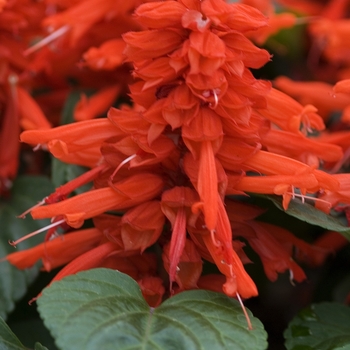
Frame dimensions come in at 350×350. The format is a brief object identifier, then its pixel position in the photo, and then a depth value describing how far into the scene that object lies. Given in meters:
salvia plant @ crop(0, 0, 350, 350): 0.38
